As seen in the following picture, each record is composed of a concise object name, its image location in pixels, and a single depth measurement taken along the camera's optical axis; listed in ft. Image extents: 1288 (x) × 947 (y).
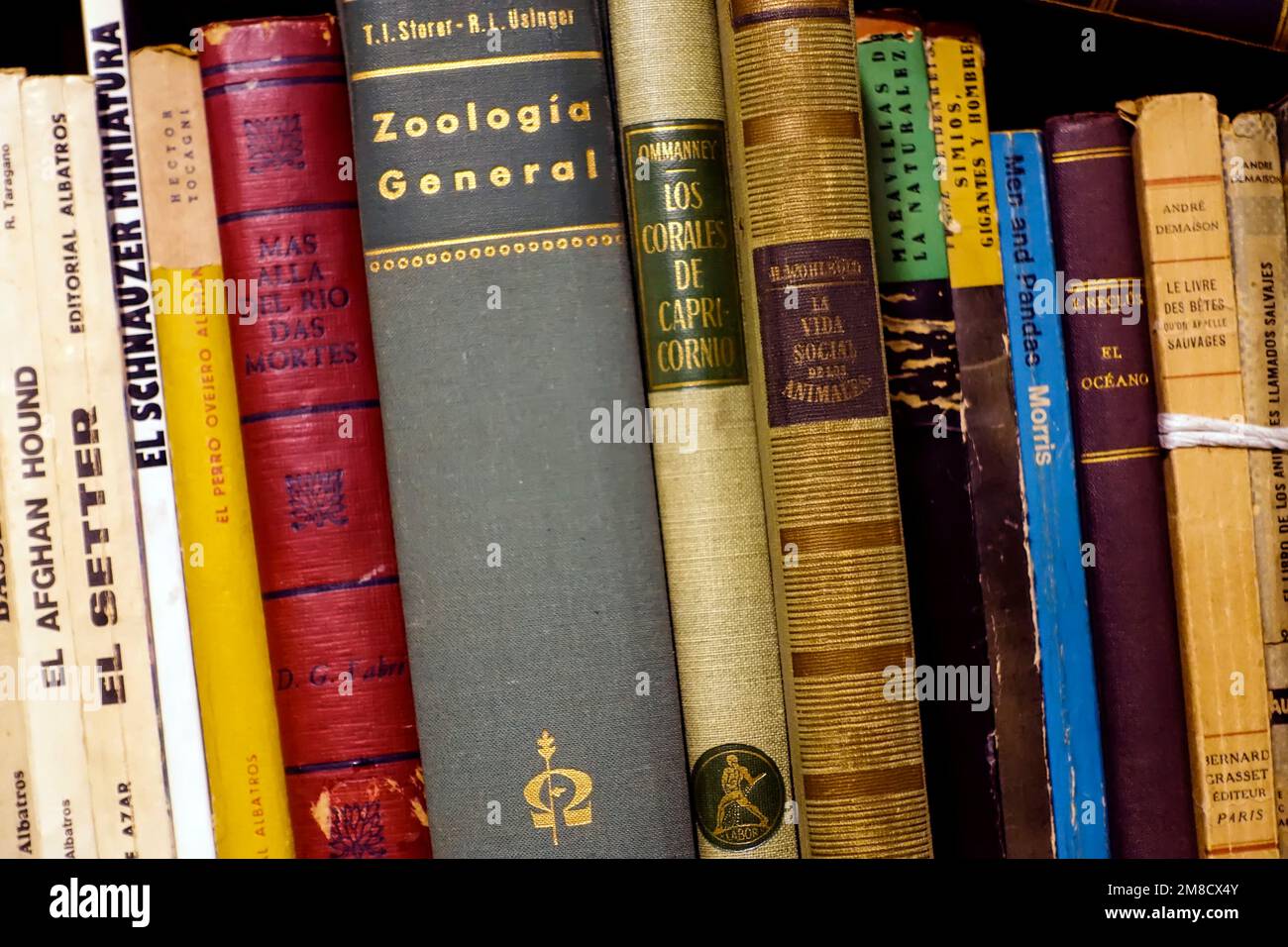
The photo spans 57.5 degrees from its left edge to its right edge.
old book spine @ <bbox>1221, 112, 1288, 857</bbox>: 2.09
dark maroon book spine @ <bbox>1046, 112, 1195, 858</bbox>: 2.09
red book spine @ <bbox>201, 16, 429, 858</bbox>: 1.99
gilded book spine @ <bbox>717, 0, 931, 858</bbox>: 1.84
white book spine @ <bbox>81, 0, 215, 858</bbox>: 1.99
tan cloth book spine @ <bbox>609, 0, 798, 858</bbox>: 1.93
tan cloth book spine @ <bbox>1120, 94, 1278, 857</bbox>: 2.05
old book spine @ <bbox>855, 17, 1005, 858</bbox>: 2.03
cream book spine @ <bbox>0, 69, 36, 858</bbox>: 1.97
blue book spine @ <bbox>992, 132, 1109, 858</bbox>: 2.10
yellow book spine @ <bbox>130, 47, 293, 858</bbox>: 2.02
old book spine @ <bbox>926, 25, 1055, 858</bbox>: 2.06
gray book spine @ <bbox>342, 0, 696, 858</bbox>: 1.90
